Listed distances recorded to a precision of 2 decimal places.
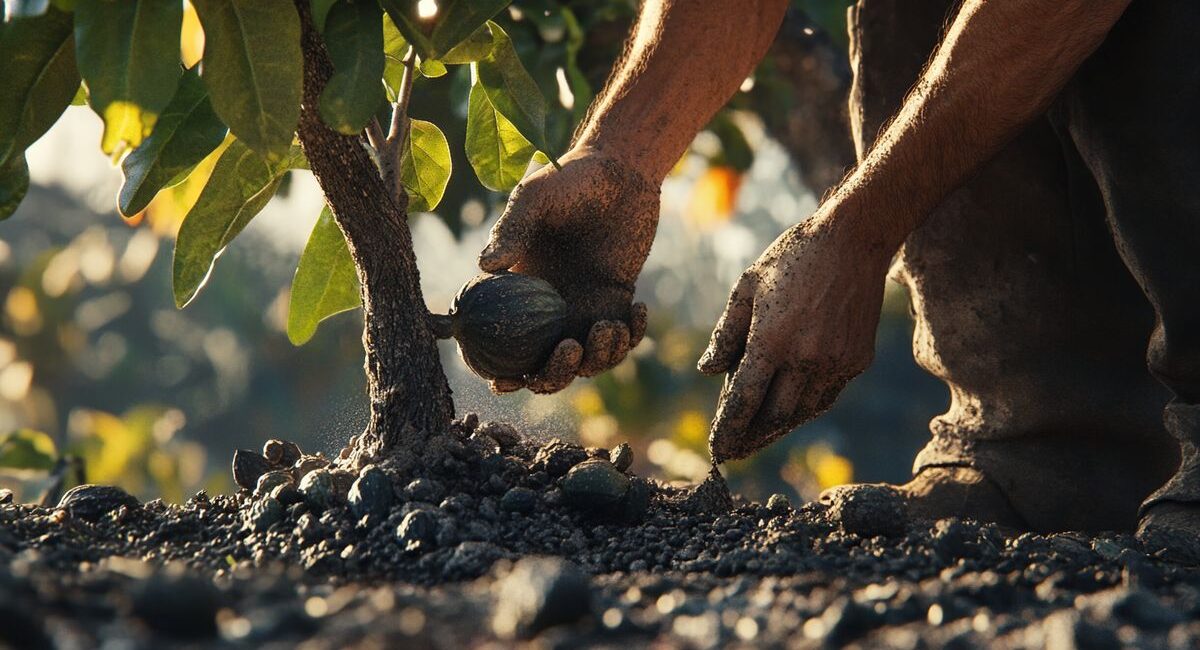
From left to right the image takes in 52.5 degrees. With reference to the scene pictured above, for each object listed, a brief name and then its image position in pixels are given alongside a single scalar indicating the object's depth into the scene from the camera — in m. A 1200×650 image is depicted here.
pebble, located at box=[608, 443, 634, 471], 2.49
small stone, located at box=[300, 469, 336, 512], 2.01
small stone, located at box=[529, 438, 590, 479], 2.35
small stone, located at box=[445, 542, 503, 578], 1.74
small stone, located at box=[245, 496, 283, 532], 1.97
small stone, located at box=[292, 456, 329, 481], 2.25
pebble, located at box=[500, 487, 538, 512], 2.12
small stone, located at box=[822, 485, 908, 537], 2.05
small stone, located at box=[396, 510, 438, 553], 1.84
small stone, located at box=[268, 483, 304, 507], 2.04
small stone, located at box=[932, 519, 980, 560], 1.78
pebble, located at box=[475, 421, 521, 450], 2.55
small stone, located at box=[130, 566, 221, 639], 1.14
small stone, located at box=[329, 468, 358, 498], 2.06
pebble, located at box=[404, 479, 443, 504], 2.05
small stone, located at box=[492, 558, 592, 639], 1.20
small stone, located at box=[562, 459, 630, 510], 2.19
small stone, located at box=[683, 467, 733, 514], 2.40
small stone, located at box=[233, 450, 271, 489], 2.37
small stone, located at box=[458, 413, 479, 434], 2.44
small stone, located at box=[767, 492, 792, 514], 2.36
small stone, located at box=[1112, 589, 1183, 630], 1.30
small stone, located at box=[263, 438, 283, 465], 2.46
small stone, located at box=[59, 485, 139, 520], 2.18
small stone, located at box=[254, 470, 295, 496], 2.15
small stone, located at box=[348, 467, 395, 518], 1.95
